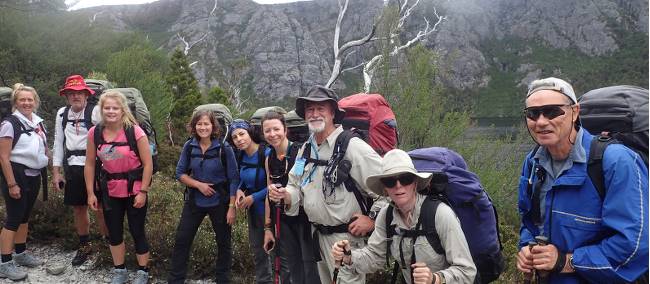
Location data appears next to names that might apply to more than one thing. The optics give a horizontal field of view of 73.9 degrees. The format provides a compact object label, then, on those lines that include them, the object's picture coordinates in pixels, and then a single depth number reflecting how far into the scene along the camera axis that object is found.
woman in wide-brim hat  2.22
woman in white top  4.26
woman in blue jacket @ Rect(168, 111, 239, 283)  4.11
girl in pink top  3.89
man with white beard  2.90
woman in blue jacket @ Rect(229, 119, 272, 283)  4.14
